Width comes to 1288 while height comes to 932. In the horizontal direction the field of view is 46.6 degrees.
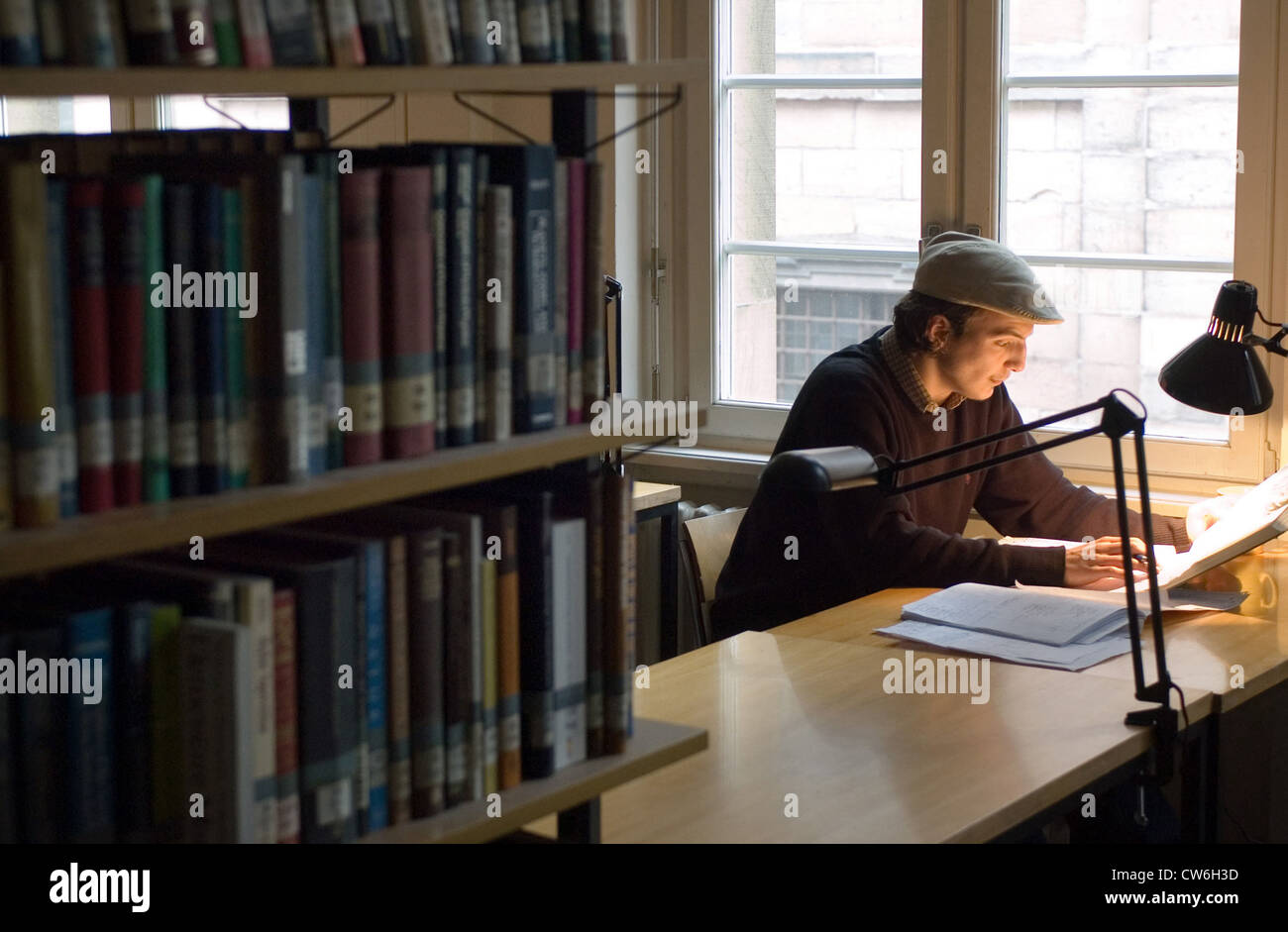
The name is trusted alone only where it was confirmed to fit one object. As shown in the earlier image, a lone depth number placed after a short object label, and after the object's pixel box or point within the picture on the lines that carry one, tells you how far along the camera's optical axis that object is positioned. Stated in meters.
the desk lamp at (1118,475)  1.79
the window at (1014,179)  3.12
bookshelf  1.02
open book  2.47
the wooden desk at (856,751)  1.62
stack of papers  2.20
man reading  2.66
